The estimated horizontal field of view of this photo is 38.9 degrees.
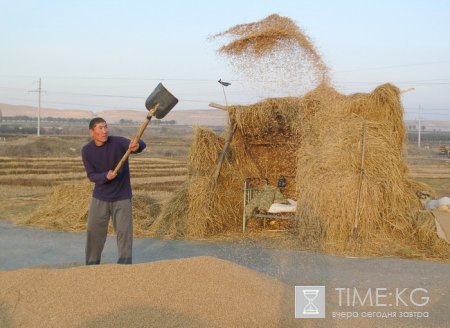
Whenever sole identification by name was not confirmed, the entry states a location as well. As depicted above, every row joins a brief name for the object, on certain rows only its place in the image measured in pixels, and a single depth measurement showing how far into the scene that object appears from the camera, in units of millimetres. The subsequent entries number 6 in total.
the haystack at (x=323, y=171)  10180
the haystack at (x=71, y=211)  12617
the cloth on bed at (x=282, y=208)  11875
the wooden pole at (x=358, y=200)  10078
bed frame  11789
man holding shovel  7215
